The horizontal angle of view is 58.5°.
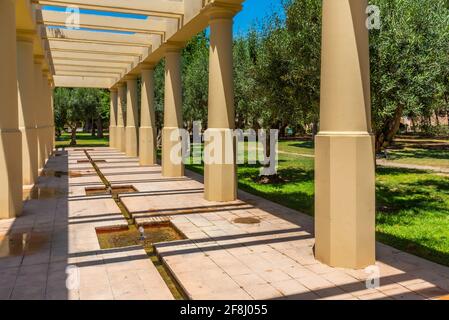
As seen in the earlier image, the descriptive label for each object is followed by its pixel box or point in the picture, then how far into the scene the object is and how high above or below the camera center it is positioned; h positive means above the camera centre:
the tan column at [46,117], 19.84 +1.12
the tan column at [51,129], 25.61 +0.56
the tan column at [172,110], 15.38 +0.99
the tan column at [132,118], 23.62 +1.08
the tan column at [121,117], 28.19 +1.39
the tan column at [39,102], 17.03 +1.57
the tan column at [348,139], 5.47 -0.09
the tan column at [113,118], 31.56 +1.48
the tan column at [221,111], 10.54 +0.62
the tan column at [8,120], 8.61 +0.40
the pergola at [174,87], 5.50 +1.12
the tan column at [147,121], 19.34 +0.72
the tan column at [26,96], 12.73 +1.35
